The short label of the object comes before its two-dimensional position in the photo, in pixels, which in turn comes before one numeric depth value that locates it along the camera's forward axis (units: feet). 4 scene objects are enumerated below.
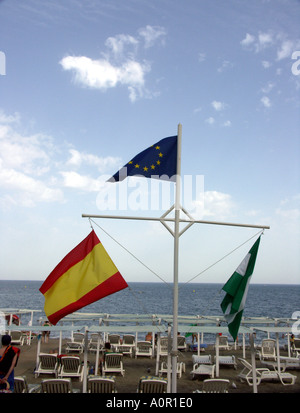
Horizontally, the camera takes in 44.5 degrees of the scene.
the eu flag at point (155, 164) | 26.20
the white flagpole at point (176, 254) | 22.82
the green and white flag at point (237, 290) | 25.12
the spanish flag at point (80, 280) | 24.50
